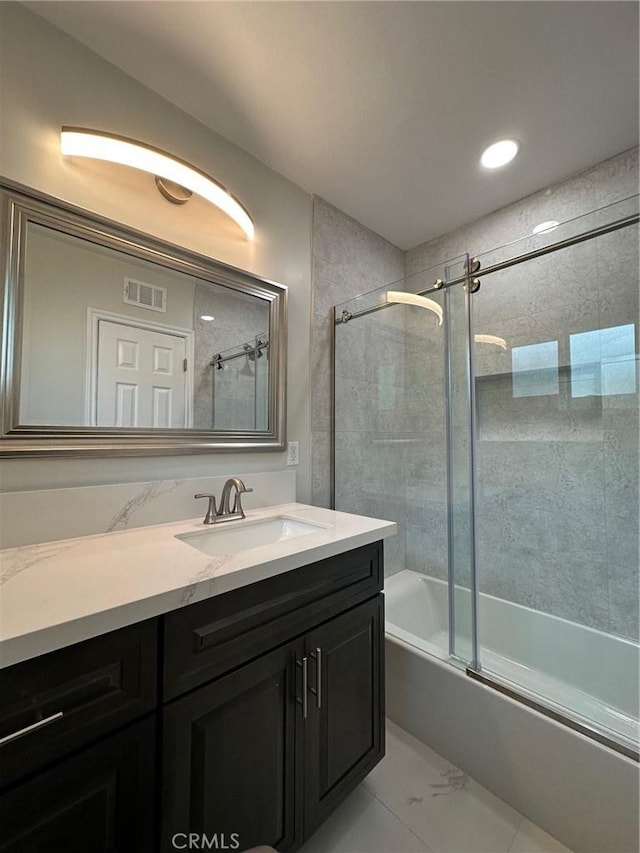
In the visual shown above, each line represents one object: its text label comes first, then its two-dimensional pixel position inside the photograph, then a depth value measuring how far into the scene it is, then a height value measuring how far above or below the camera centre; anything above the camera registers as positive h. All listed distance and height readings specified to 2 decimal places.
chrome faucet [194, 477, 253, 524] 1.25 -0.25
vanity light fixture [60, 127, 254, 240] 1.09 +0.90
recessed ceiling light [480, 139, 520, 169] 1.54 +1.27
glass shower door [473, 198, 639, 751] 1.55 -0.15
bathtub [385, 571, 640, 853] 1.04 -1.00
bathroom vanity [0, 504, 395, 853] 0.58 -0.54
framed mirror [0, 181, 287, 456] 1.01 +0.32
